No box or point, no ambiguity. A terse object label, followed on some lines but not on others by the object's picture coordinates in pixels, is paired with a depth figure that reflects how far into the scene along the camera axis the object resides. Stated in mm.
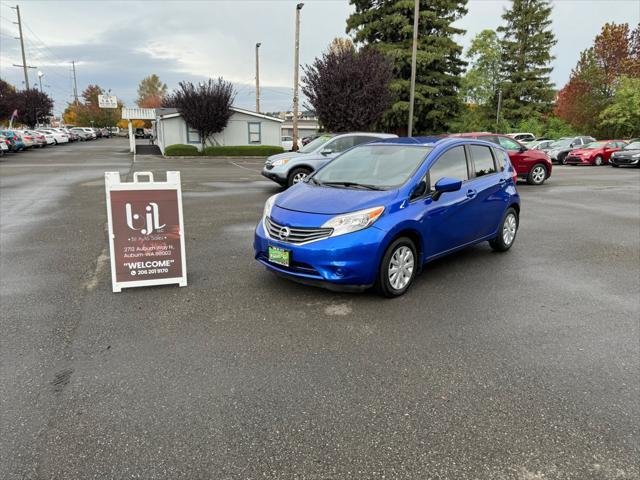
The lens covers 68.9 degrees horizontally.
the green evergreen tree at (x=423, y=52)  35656
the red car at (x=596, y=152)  26016
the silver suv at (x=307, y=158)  12406
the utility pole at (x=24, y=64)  48406
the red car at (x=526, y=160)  15266
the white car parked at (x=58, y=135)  45584
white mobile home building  32438
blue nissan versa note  4598
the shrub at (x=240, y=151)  31500
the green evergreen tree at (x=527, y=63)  48906
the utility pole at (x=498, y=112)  47719
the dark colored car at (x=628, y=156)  23469
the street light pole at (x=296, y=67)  27625
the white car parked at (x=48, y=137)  42019
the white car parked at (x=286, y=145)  36678
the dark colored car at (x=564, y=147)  28484
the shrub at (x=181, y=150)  29875
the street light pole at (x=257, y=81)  39438
